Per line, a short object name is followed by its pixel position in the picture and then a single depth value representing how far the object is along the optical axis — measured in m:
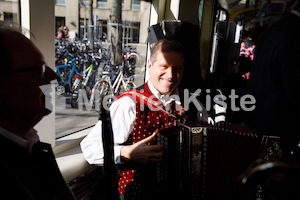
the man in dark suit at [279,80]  1.54
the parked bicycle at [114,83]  3.61
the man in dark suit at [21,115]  0.61
